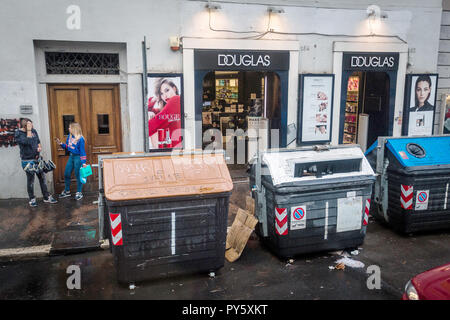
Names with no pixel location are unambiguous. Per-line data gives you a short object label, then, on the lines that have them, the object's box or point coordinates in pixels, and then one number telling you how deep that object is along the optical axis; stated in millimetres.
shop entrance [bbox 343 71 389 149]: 11984
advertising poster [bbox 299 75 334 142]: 10633
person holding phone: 8711
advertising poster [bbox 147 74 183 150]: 9438
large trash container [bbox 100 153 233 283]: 5156
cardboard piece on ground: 6364
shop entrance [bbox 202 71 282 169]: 11570
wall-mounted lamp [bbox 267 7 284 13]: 9973
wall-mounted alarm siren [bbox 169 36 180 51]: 9336
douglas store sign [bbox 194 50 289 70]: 9695
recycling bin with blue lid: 7004
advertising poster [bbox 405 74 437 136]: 11384
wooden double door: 9320
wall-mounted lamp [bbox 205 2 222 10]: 9477
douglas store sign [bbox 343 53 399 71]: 10828
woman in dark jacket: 8289
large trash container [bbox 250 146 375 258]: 6051
